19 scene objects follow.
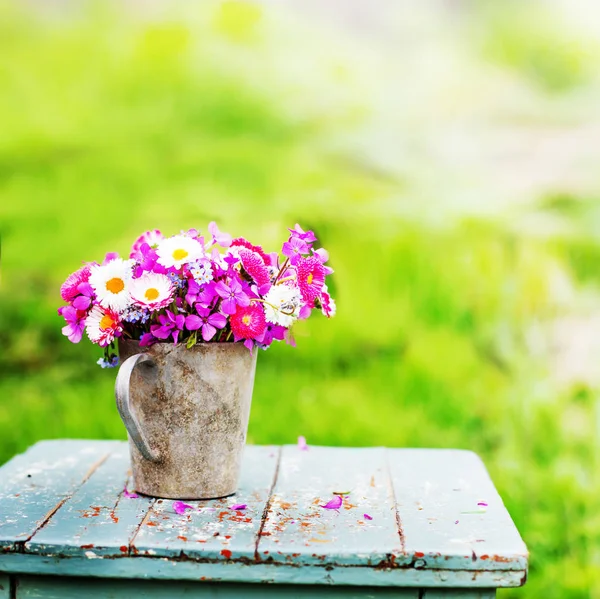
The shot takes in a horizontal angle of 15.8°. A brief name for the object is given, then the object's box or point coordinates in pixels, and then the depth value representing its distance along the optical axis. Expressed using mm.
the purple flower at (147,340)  1534
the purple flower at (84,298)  1550
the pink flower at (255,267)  1544
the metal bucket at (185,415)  1538
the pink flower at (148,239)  1595
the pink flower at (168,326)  1528
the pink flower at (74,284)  1553
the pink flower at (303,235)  1561
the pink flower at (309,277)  1552
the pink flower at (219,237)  1563
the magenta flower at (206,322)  1525
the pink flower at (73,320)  1553
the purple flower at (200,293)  1525
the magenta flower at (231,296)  1524
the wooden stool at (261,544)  1464
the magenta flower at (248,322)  1532
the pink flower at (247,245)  1571
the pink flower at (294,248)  1558
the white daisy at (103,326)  1536
